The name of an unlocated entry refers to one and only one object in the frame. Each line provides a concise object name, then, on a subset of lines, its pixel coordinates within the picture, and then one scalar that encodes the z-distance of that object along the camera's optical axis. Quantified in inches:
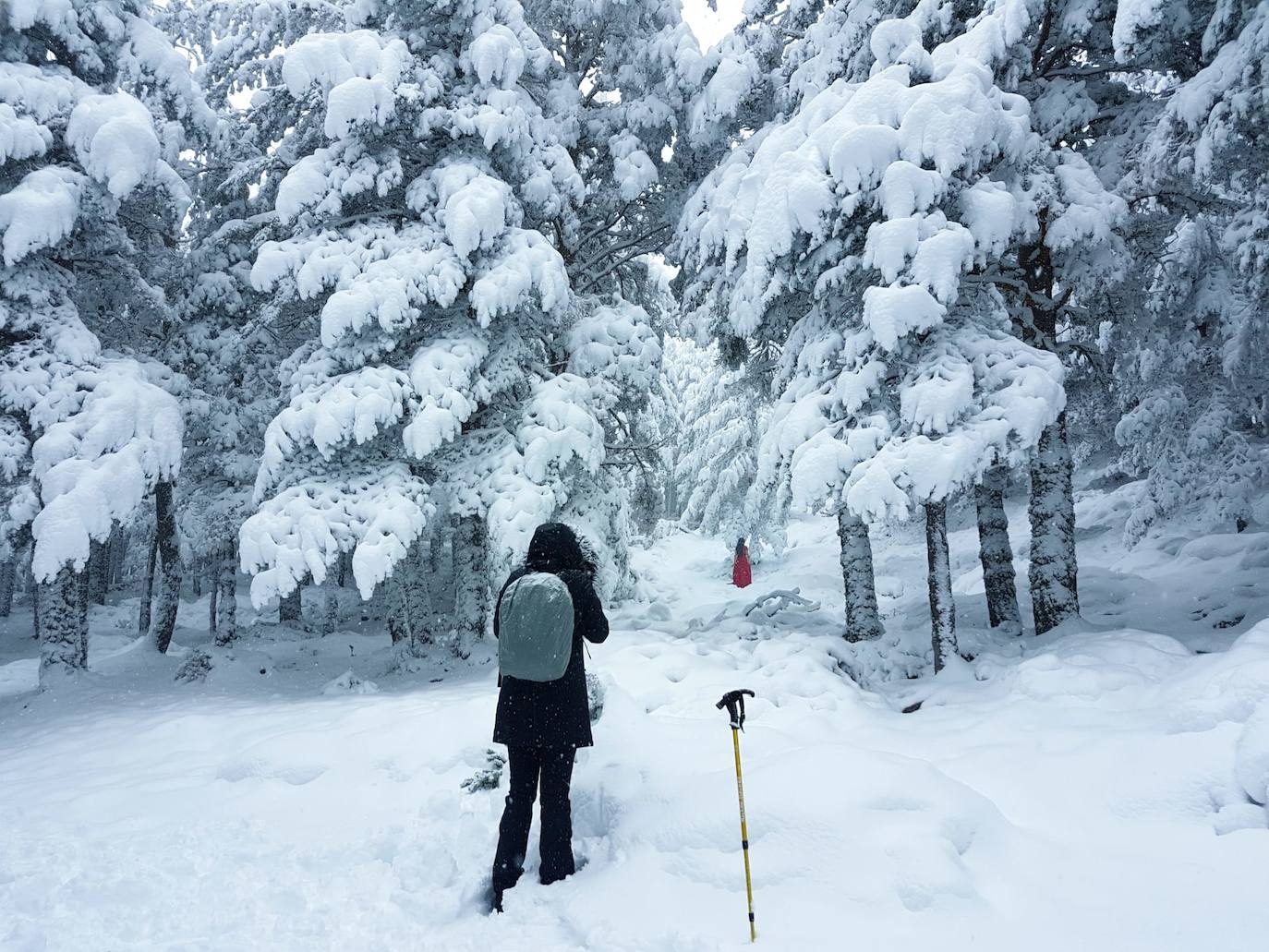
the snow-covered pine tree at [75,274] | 339.9
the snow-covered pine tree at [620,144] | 445.4
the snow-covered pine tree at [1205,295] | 248.5
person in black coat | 164.9
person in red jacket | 839.7
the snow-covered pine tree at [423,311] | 339.9
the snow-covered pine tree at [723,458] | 578.9
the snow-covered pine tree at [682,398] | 622.2
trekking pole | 159.3
